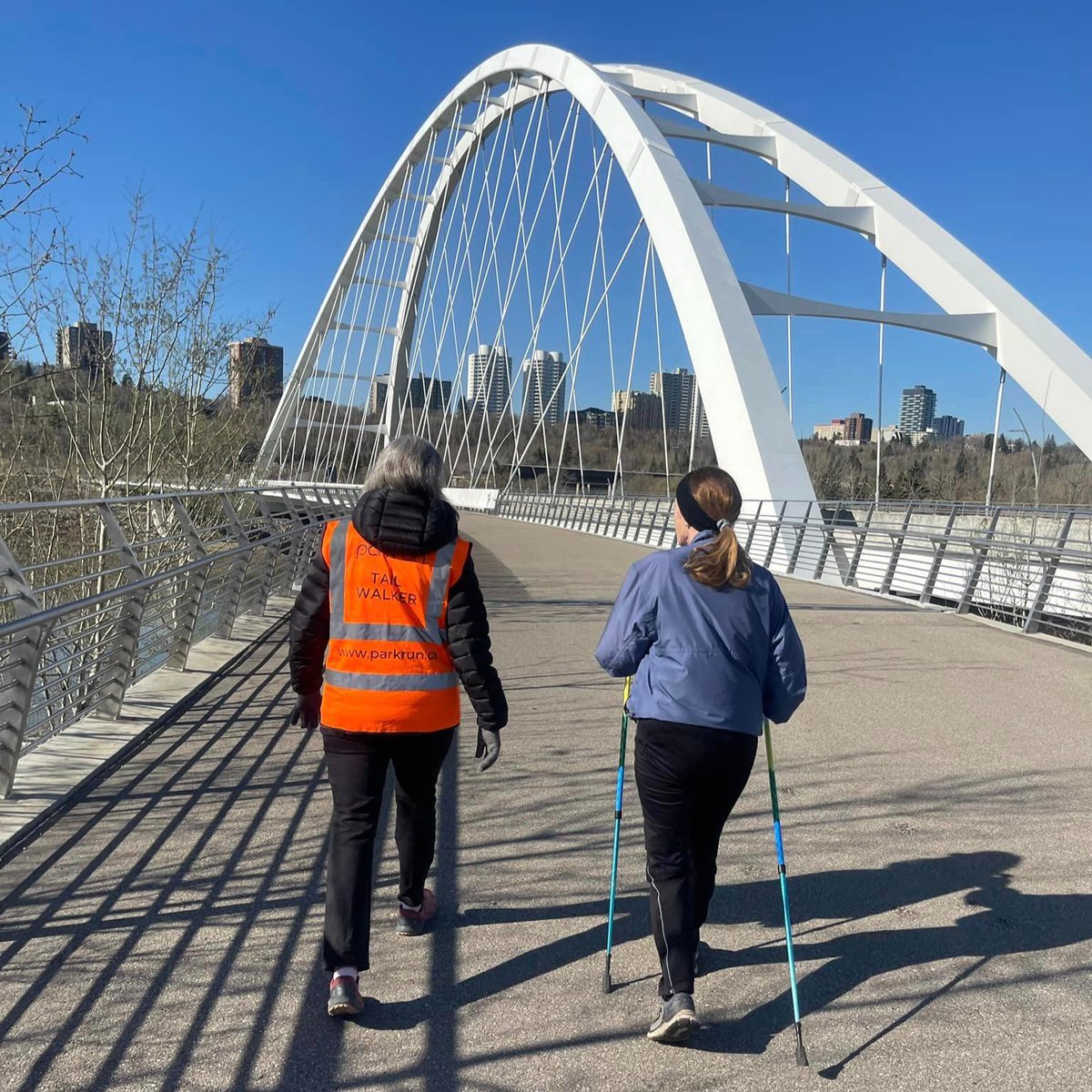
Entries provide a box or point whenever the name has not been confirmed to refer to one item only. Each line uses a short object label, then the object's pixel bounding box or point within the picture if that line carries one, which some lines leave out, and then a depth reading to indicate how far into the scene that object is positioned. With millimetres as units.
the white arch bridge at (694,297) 16656
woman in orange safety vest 2885
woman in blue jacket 2754
